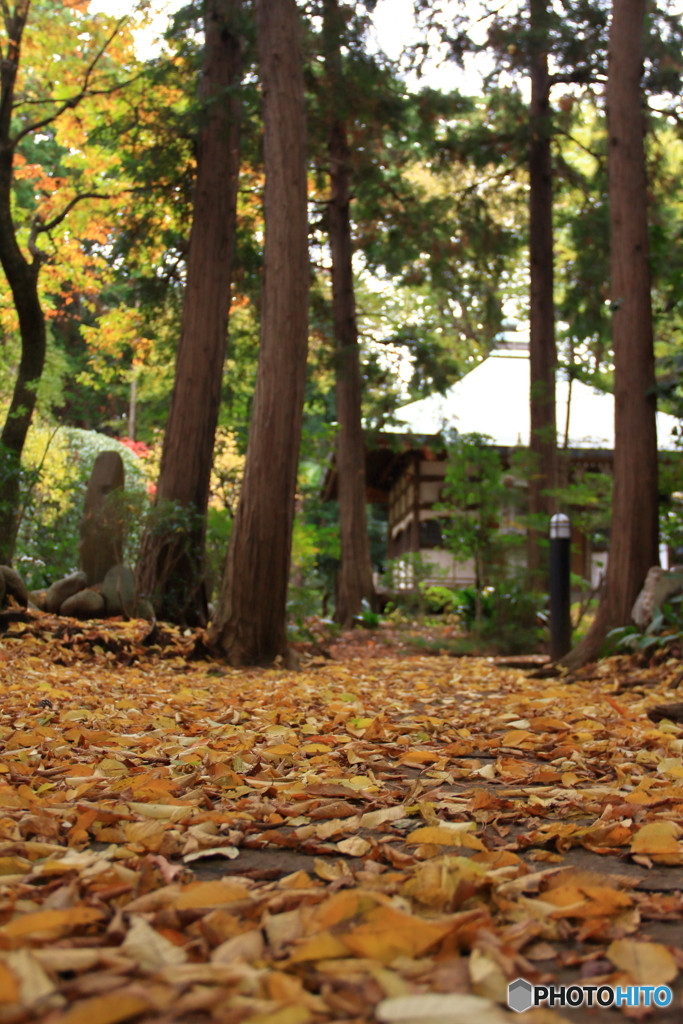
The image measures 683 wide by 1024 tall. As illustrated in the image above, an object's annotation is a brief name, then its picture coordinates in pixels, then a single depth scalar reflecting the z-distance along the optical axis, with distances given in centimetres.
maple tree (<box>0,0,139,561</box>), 951
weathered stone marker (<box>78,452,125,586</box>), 756
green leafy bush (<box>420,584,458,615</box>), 1253
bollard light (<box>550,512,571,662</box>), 802
